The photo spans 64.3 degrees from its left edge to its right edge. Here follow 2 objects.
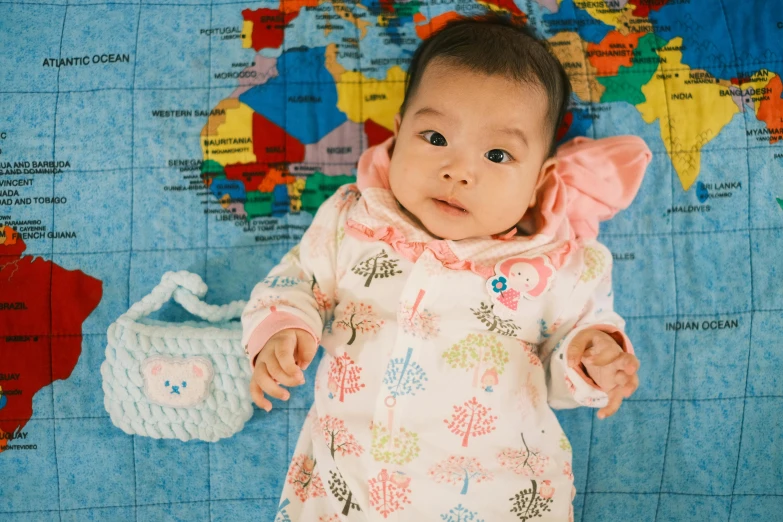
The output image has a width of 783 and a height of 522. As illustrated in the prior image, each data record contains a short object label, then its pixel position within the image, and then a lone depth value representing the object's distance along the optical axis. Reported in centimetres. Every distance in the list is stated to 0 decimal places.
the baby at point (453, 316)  105
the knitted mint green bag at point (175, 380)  114
